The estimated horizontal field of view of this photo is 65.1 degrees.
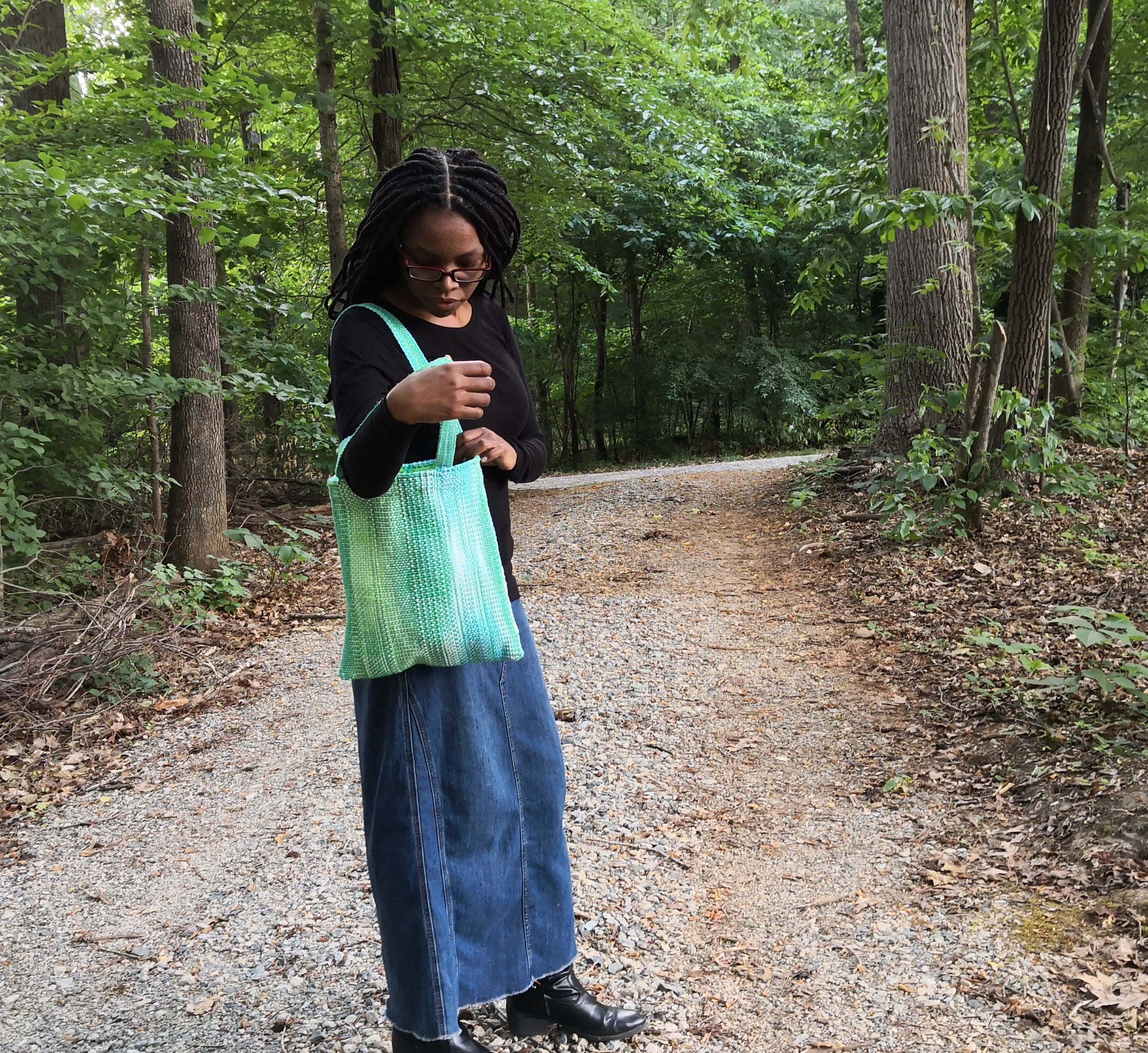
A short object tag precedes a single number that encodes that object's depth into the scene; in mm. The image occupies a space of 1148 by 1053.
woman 1709
